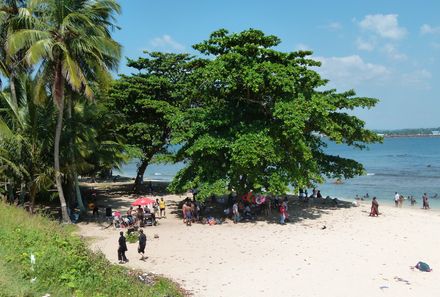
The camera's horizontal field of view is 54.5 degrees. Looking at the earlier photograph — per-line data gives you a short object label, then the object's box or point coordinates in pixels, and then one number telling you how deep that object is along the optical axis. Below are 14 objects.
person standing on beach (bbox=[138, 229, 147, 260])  15.56
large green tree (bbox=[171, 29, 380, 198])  21.09
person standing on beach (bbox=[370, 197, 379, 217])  23.84
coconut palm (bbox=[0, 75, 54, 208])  21.02
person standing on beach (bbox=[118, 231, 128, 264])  14.90
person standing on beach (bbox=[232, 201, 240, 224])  21.94
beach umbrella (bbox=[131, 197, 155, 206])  21.81
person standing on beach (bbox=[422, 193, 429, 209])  32.50
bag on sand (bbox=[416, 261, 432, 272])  14.54
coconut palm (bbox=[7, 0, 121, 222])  18.25
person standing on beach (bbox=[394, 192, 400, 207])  33.17
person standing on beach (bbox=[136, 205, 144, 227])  21.05
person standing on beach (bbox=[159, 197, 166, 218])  23.44
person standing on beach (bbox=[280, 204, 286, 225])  21.48
